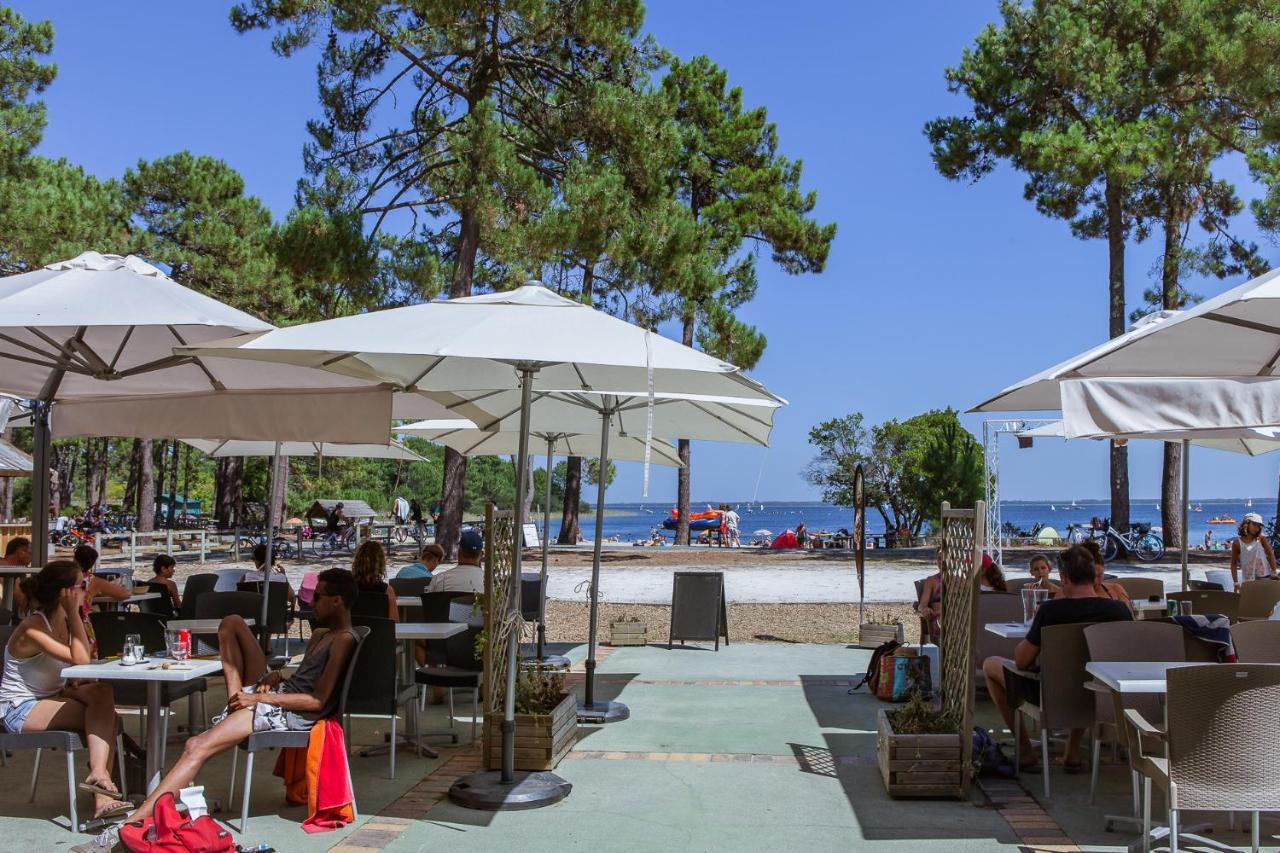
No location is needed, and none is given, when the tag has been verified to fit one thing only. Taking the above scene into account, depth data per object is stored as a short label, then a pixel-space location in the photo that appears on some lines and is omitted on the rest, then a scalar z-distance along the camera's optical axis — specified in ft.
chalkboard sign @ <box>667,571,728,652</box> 36.06
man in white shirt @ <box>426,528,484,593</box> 26.55
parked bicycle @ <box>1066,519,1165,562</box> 69.41
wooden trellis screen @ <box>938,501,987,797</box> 16.92
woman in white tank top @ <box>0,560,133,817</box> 16.02
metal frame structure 60.18
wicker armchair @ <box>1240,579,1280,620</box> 24.35
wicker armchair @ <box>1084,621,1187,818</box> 16.69
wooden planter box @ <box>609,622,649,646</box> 37.09
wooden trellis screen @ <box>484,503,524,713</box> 17.79
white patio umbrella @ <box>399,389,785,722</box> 24.30
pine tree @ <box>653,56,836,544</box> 90.79
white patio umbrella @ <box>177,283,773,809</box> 15.11
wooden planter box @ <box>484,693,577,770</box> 18.69
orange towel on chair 15.69
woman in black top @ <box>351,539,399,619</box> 22.89
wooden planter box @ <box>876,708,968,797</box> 17.17
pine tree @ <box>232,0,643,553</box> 59.21
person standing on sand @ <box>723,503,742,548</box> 115.03
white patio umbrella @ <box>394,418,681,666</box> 34.60
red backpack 13.47
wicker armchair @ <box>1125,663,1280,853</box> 12.75
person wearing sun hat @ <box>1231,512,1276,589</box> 33.76
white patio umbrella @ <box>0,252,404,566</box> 19.00
